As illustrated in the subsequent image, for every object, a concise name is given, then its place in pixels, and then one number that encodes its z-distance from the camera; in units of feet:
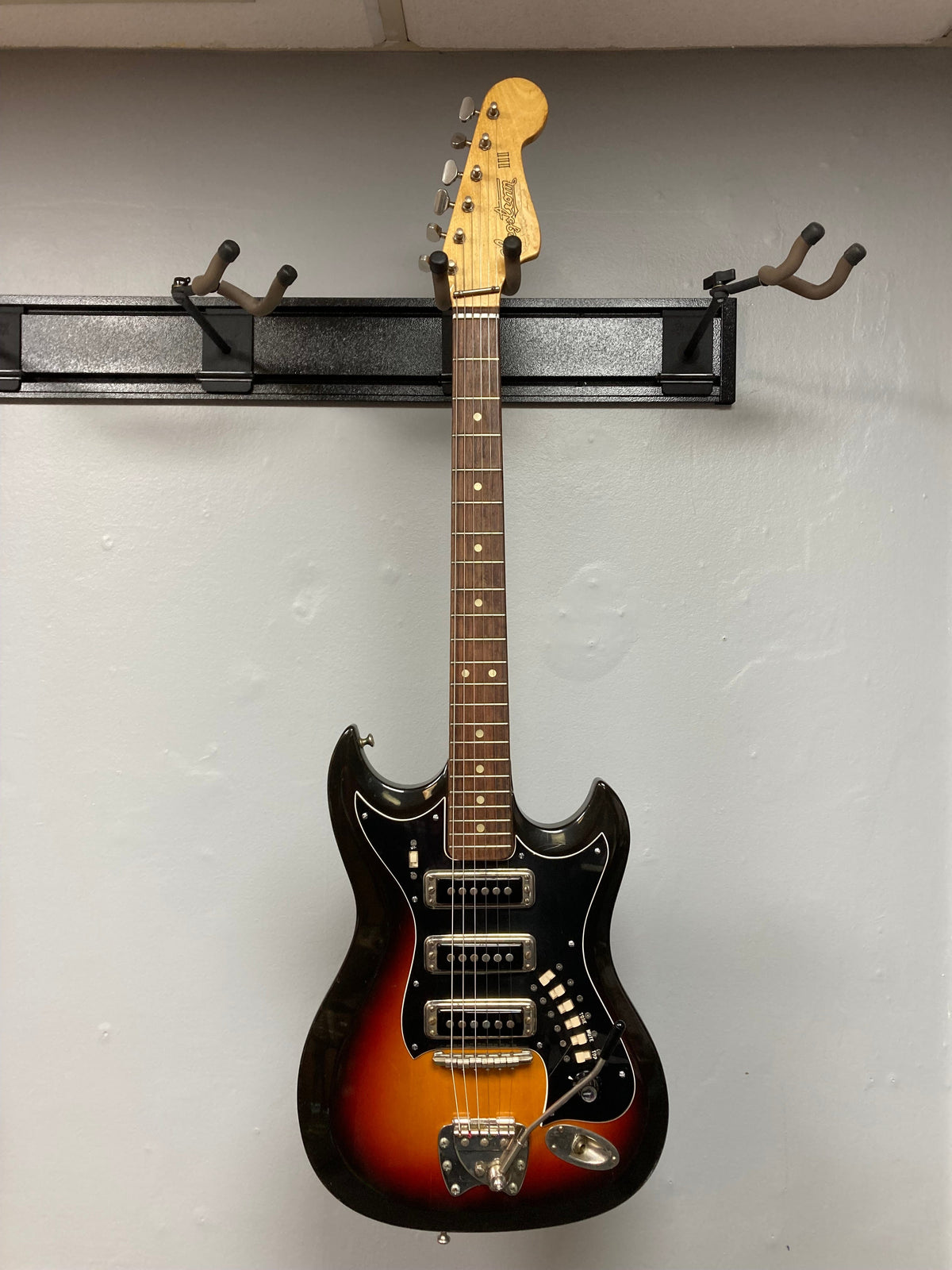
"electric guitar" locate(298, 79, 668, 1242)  2.80
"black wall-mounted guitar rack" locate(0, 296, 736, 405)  3.48
